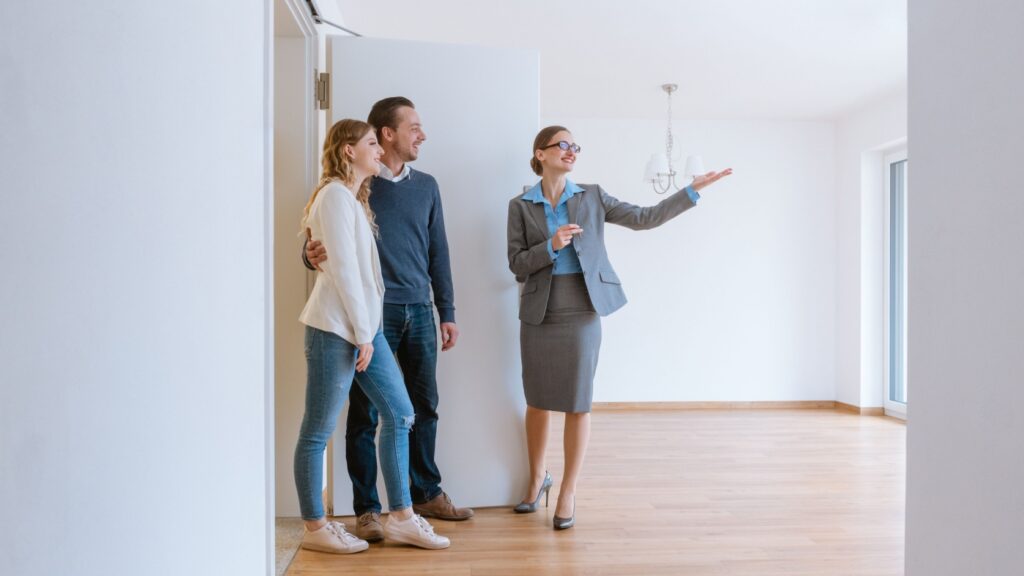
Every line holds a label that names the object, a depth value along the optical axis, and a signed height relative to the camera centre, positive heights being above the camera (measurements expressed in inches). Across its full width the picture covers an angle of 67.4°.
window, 225.8 +1.2
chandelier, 198.8 +32.0
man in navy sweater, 102.7 -1.4
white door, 113.0 +9.1
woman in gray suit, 107.3 +0.2
